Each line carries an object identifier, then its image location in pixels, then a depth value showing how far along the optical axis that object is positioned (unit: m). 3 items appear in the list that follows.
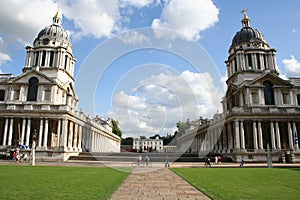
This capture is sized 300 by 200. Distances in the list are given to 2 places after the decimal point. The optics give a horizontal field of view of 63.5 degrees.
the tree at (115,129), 126.09
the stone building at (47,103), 47.69
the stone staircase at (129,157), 43.38
